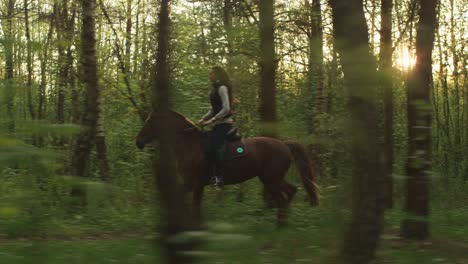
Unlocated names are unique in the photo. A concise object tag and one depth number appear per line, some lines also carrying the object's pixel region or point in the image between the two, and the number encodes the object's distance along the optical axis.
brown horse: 11.10
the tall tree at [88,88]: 12.22
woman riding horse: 10.88
